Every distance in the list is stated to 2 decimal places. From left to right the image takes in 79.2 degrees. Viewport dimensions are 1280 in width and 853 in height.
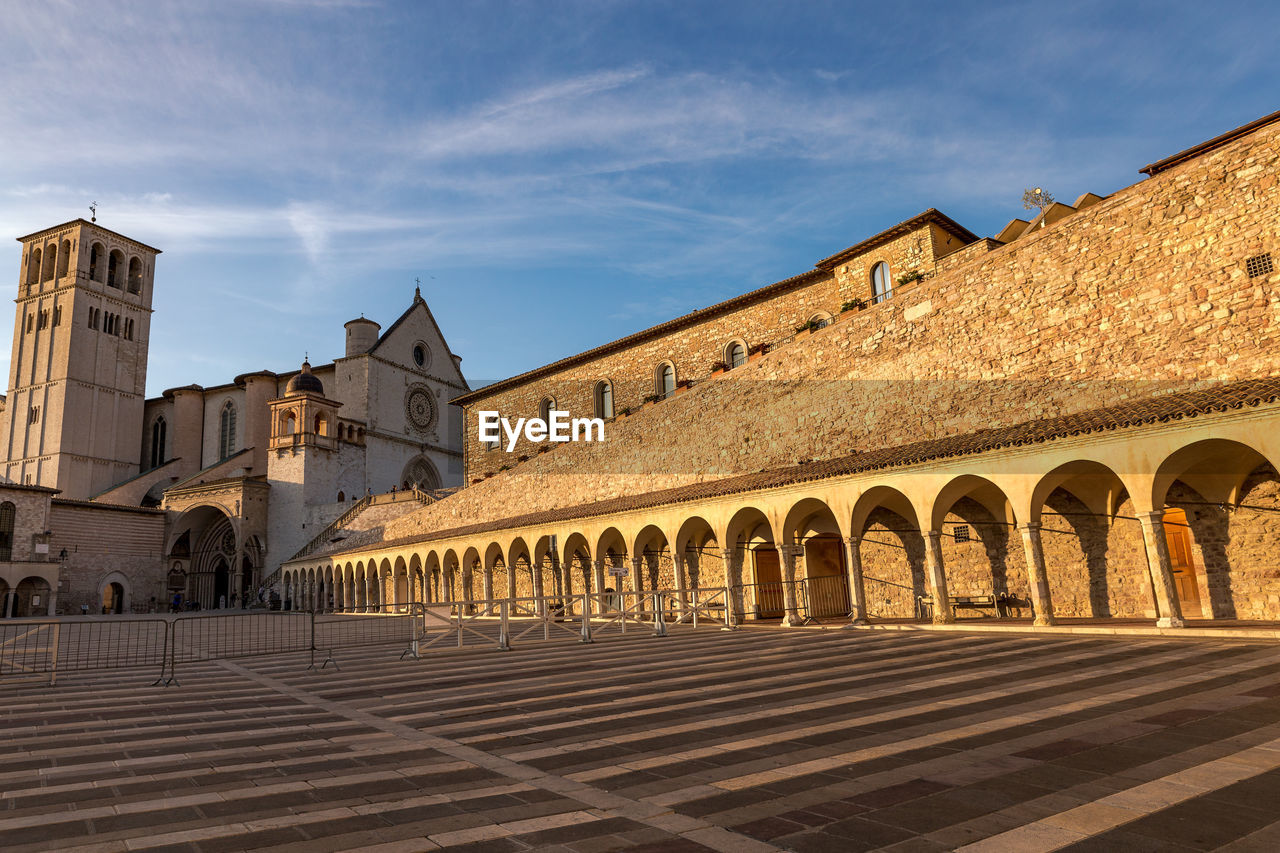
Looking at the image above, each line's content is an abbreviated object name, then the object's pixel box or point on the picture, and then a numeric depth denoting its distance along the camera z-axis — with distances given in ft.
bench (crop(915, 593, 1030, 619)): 54.60
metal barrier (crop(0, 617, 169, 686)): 41.04
